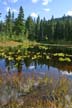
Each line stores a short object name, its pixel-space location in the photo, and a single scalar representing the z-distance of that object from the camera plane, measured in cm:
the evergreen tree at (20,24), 2739
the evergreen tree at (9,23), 2848
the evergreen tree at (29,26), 3317
